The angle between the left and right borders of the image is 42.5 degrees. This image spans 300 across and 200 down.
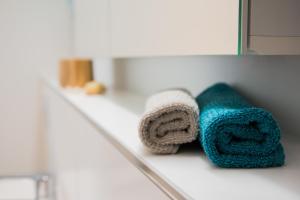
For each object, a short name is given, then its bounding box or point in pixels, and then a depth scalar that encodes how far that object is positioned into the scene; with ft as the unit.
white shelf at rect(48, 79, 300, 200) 1.49
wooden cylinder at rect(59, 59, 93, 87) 6.50
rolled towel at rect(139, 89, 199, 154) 2.06
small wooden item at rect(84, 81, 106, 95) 5.27
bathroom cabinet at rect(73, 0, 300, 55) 1.48
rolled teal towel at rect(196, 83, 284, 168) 1.80
